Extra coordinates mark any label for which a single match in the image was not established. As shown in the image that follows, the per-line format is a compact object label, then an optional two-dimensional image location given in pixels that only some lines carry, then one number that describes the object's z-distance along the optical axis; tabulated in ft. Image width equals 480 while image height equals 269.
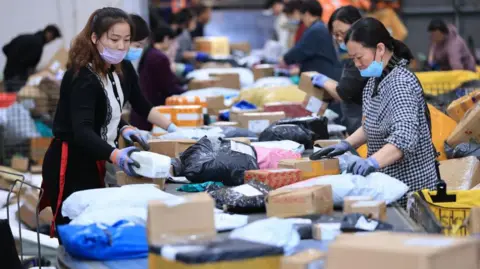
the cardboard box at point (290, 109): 34.76
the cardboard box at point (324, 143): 27.12
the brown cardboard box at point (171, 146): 25.87
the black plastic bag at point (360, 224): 17.35
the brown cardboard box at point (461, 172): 27.32
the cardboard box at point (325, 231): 17.36
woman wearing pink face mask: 21.95
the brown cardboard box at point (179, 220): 15.65
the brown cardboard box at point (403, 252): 12.47
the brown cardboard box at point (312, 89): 31.76
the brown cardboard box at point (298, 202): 18.81
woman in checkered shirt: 21.19
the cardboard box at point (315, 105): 31.87
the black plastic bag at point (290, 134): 28.09
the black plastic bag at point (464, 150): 29.82
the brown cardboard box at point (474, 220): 17.89
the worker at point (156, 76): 41.37
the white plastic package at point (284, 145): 25.70
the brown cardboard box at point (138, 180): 22.27
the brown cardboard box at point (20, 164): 46.06
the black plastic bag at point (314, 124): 29.26
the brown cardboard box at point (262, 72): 48.15
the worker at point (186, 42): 61.77
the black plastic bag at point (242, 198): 19.94
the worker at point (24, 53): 55.35
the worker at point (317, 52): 41.87
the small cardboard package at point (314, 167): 22.18
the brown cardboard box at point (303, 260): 13.91
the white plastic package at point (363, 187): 20.12
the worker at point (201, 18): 74.33
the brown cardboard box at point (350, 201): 18.55
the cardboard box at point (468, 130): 26.14
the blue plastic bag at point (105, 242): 17.10
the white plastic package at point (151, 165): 21.65
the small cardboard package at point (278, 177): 21.47
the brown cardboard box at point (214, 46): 66.62
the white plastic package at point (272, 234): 15.47
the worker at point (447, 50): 51.46
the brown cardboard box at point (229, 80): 45.33
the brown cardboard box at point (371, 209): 18.14
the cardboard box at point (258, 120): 31.87
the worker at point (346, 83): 29.54
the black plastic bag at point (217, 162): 23.16
